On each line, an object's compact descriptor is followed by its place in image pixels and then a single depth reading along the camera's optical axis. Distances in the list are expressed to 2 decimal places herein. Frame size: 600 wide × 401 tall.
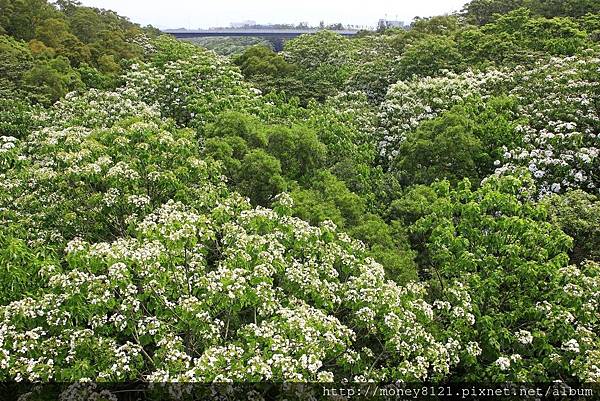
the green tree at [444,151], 17.86
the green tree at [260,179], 15.04
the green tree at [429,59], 27.24
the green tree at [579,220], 13.46
